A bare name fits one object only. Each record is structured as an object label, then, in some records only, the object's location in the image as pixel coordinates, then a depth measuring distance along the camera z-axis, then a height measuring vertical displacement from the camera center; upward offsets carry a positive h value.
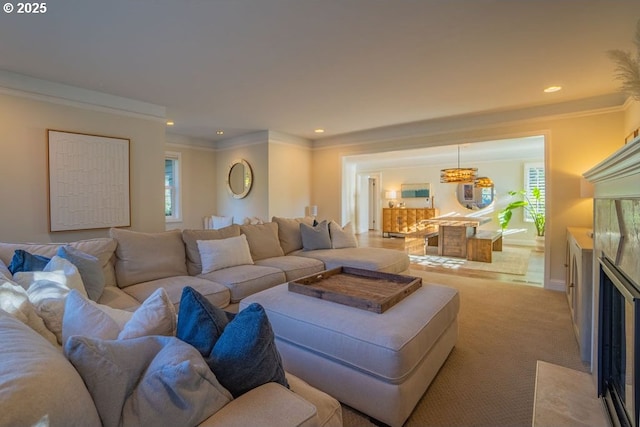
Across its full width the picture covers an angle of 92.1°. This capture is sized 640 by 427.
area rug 5.21 -1.01
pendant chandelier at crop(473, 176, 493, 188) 7.89 +0.67
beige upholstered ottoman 1.56 -0.77
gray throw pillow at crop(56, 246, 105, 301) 2.13 -0.42
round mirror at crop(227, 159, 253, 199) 5.90 +0.60
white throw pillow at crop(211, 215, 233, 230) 5.28 -0.23
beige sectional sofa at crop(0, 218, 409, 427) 0.60 -0.49
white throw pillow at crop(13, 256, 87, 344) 1.17 -0.37
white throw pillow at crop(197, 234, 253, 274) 3.02 -0.45
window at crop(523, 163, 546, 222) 7.68 +0.65
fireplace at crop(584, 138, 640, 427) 1.16 -0.33
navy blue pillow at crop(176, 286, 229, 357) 1.01 -0.39
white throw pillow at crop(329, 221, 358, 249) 4.28 -0.40
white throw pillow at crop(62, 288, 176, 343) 1.01 -0.38
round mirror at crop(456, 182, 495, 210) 8.51 +0.35
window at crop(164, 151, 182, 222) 6.01 +0.43
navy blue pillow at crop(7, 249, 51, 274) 1.84 -0.33
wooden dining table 6.25 -0.58
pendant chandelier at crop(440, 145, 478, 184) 6.75 +0.73
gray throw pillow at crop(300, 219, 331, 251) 4.17 -0.40
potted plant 7.54 +0.00
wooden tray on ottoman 1.97 -0.60
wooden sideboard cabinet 9.37 -0.30
